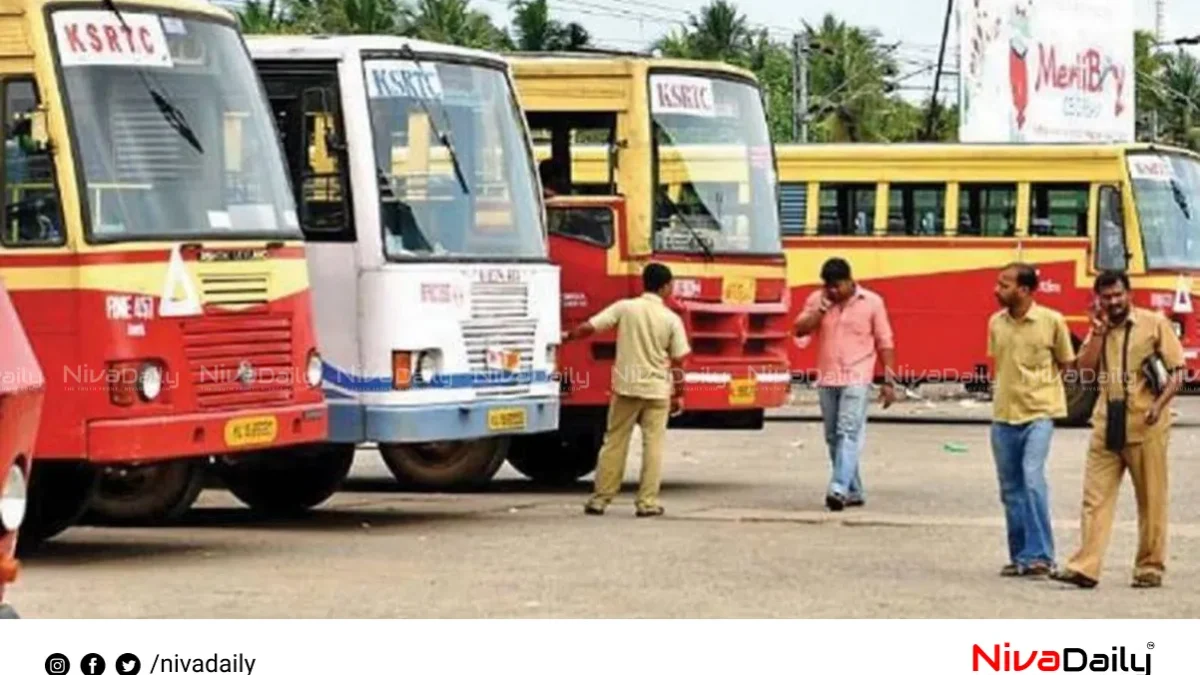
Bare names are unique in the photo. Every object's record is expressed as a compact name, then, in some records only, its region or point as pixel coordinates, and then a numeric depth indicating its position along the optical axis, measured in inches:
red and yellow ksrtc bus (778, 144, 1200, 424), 1307.8
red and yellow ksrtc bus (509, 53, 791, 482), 875.4
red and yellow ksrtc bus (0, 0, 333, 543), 615.2
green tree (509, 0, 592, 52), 2175.2
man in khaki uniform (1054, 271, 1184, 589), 602.2
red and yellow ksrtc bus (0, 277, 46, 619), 306.5
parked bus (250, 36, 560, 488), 729.6
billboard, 1877.5
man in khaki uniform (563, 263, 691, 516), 781.3
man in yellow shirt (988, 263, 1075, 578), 629.0
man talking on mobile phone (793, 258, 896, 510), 816.9
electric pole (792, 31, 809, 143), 2480.3
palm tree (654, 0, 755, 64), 2819.9
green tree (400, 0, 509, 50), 2269.9
